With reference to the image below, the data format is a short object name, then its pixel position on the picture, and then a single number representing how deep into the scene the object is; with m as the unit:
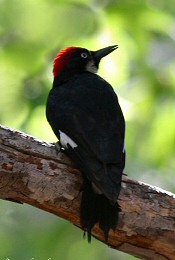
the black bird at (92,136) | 6.70
